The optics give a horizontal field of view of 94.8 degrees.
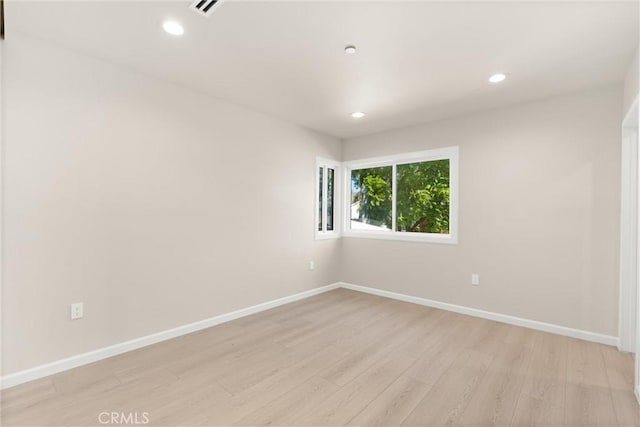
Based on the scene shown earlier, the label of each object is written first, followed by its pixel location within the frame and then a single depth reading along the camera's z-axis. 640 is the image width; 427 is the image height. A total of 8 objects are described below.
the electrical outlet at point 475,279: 3.57
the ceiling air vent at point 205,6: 1.76
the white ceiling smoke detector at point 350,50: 2.21
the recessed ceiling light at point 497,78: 2.63
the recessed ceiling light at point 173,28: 1.97
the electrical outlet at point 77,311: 2.32
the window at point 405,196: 3.92
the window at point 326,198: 4.61
